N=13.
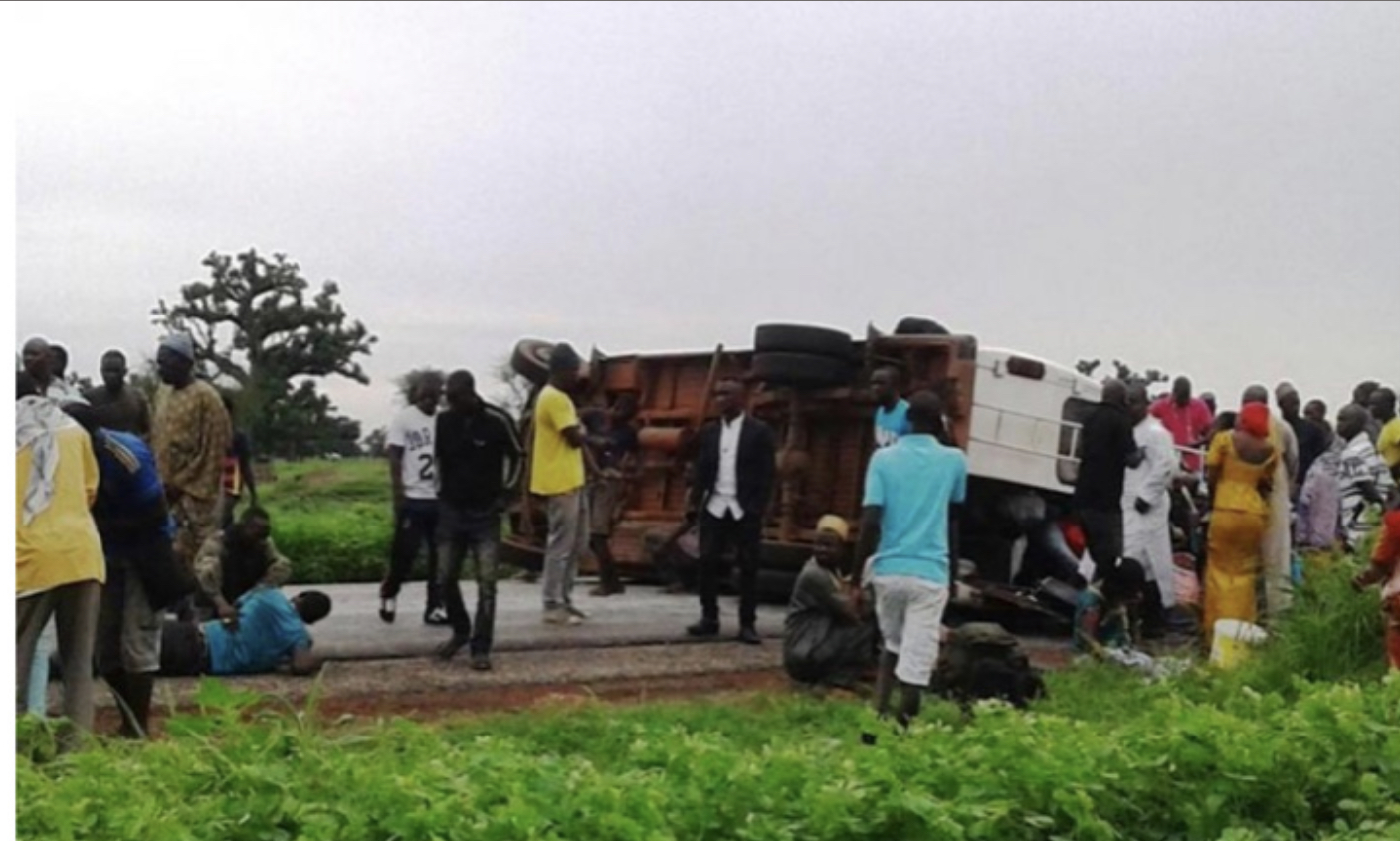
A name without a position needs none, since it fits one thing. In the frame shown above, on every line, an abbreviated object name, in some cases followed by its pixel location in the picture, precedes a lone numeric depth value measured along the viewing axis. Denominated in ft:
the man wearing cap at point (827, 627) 29.76
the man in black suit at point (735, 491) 34.32
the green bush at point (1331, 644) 27.58
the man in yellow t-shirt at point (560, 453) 34.01
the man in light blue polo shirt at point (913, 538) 24.63
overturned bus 38.32
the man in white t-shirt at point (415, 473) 35.06
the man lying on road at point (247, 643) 28.43
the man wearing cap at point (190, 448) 29.55
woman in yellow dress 32.73
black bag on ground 27.71
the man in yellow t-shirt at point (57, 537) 19.67
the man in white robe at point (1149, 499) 35.96
